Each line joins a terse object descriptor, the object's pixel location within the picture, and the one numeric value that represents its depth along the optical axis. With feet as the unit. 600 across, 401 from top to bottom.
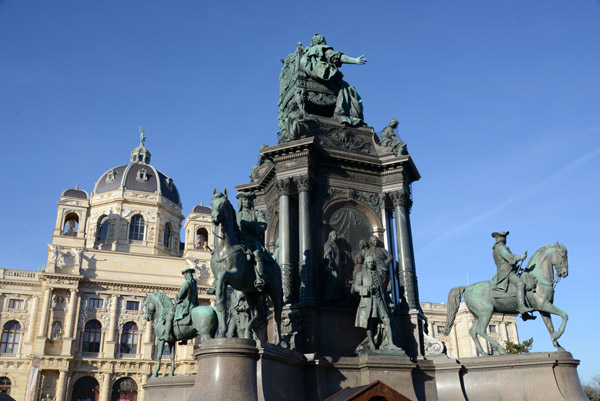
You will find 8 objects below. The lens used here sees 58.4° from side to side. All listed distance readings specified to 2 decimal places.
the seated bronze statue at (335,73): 50.75
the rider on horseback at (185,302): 49.83
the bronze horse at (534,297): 40.57
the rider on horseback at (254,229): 35.01
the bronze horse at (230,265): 33.47
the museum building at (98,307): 186.29
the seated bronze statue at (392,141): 47.80
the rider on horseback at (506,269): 41.19
